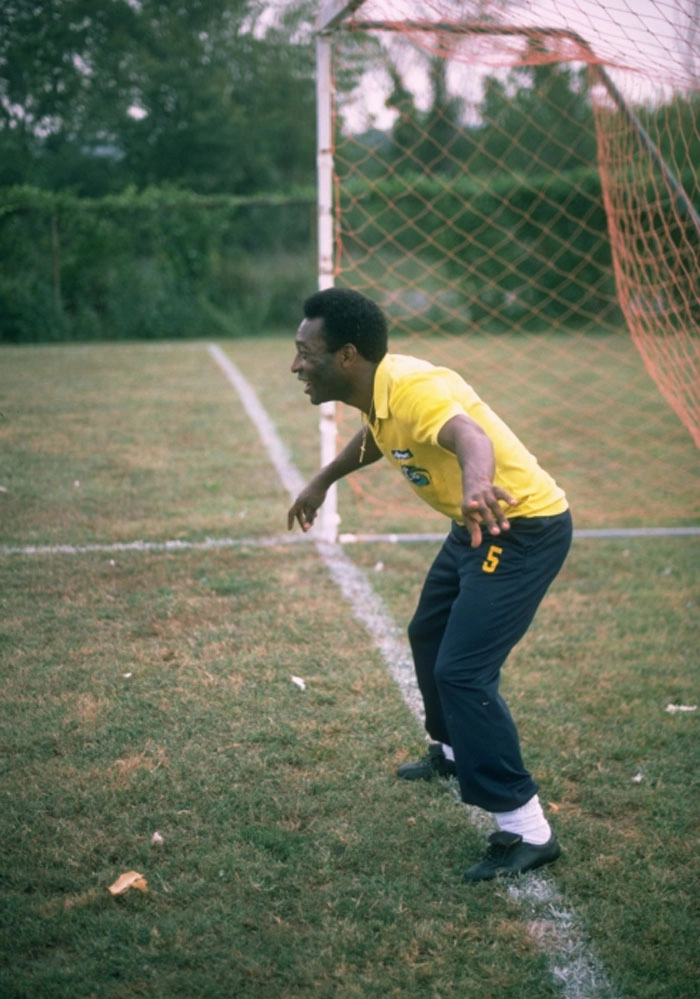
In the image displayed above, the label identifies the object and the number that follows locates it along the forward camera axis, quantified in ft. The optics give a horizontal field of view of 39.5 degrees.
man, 8.95
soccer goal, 17.67
